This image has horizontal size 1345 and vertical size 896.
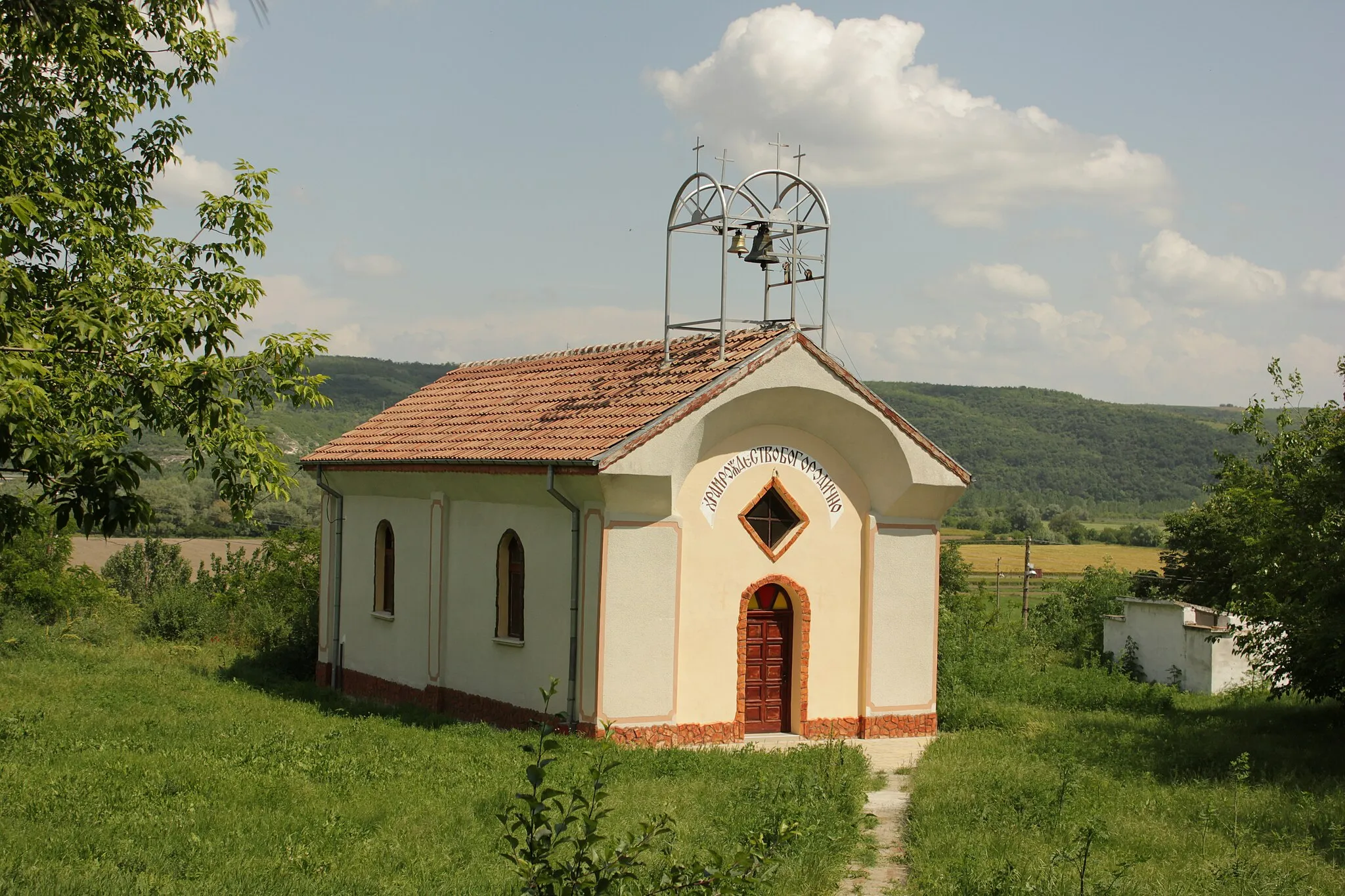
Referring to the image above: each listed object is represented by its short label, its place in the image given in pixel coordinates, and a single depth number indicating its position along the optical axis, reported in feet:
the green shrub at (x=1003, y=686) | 62.64
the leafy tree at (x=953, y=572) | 131.85
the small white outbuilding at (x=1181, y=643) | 87.86
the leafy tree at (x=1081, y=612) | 103.19
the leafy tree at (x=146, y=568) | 118.83
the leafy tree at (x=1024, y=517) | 268.21
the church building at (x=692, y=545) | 52.06
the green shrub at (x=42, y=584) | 96.27
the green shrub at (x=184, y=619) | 94.58
